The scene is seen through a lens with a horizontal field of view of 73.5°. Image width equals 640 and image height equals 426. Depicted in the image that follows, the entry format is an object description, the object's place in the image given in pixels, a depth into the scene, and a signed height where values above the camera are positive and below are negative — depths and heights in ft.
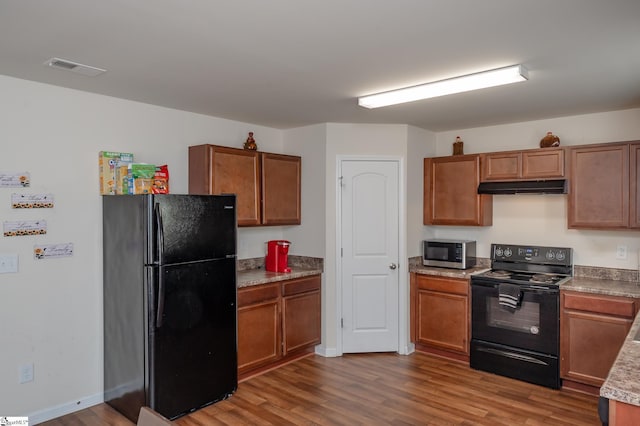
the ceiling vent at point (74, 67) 8.37 +2.93
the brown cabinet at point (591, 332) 10.86 -3.20
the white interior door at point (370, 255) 14.48 -1.50
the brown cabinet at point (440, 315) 13.51 -3.41
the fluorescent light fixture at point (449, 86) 8.67 +2.77
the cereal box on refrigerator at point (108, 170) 10.81 +1.03
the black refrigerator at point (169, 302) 9.64 -2.17
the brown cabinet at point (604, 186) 11.43 +0.67
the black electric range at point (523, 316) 11.85 -3.08
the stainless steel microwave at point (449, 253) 14.20 -1.45
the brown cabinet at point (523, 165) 12.62 +1.41
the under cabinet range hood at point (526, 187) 12.49 +0.71
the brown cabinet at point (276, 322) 12.17 -3.43
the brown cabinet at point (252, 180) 12.12 +0.93
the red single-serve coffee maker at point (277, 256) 14.10 -1.50
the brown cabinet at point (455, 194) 14.16 +0.57
